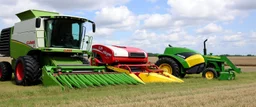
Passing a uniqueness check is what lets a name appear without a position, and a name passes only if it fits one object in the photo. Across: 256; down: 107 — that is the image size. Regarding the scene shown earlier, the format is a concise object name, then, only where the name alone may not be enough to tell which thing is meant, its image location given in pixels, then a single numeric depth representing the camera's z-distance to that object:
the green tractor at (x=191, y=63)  12.88
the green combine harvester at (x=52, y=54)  8.93
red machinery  10.43
